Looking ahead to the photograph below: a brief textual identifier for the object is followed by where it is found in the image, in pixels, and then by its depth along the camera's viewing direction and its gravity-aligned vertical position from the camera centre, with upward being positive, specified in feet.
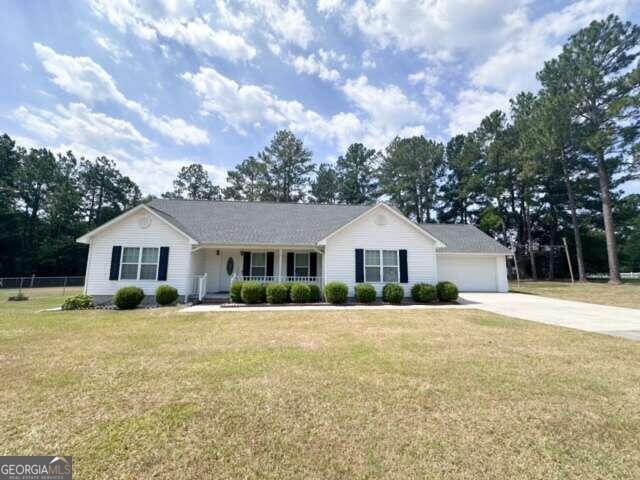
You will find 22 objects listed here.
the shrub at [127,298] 36.96 -2.87
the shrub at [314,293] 41.84 -2.55
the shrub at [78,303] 36.78 -3.52
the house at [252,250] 41.98 +4.52
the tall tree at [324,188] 133.49 +42.28
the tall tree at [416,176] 120.06 +43.86
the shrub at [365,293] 41.39 -2.52
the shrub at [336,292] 40.44 -2.32
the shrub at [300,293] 41.11 -2.48
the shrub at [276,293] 40.24 -2.47
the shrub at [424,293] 42.39 -2.58
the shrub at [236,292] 40.24 -2.27
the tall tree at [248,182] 130.00 +46.15
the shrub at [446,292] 42.68 -2.44
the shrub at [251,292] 39.65 -2.28
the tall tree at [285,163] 130.00 +53.03
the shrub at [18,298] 47.80 -3.87
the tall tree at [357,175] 131.85 +48.67
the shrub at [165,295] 38.65 -2.59
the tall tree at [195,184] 143.95 +48.20
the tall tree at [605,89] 65.92 +45.82
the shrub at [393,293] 41.14 -2.52
